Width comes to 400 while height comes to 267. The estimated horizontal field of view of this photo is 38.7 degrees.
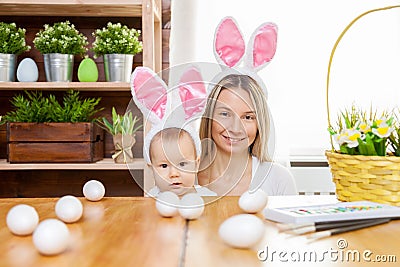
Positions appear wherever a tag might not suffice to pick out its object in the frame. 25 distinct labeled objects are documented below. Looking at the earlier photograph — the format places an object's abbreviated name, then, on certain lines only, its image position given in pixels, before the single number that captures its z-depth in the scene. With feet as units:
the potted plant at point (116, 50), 7.34
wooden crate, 7.25
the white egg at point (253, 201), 3.15
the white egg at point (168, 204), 3.02
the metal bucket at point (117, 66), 7.36
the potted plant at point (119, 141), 7.05
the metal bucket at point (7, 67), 7.34
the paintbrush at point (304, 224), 2.69
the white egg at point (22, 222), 2.63
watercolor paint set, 2.71
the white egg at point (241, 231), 2.37
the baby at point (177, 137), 3.10
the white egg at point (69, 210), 2.91
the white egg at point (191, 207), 2.94
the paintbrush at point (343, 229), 2.58
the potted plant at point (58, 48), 7.31
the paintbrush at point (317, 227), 2.65
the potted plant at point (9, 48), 7.33
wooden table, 2.19
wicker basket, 3.27
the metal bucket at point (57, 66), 7.34
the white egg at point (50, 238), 2.26
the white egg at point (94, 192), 3.58
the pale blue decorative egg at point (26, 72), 7.45
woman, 3.11
